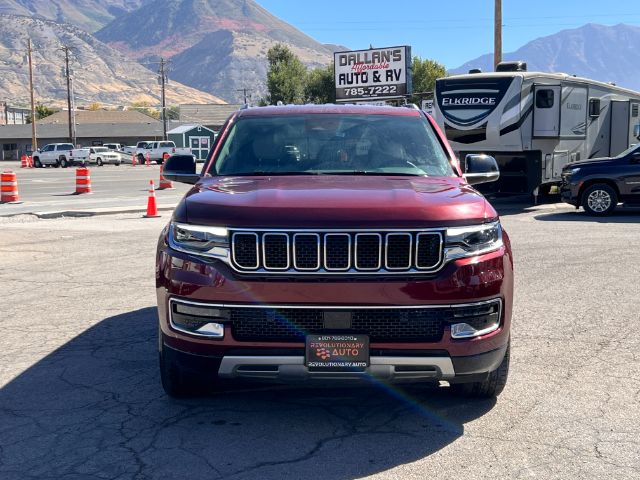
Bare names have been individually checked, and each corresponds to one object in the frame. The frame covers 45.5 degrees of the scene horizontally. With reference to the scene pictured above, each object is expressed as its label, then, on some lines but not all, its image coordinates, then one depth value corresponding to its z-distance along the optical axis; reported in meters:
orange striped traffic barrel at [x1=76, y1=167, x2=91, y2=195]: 24.25
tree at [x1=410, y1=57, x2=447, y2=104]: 77.25
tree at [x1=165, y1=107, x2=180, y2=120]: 164.50
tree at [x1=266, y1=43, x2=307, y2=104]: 83.50
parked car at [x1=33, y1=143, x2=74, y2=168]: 55.12
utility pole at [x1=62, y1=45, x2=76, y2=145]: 78.04
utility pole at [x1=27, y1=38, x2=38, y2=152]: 72.35
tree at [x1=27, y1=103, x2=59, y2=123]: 132.25
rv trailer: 18.52
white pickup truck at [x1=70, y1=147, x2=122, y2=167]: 55.88
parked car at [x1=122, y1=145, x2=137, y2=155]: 64.36
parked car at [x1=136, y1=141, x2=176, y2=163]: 61.78
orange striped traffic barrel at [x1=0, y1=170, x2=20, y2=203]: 19.73
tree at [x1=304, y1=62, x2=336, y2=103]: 82.19
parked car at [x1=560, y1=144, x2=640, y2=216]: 15.84
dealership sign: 34.75
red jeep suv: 3.96
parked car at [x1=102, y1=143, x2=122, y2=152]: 69.35
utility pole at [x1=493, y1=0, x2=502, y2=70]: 27.16
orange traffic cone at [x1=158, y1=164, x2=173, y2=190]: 27.02
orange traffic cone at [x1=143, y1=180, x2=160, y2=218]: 16.66
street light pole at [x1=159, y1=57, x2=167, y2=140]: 87.48
